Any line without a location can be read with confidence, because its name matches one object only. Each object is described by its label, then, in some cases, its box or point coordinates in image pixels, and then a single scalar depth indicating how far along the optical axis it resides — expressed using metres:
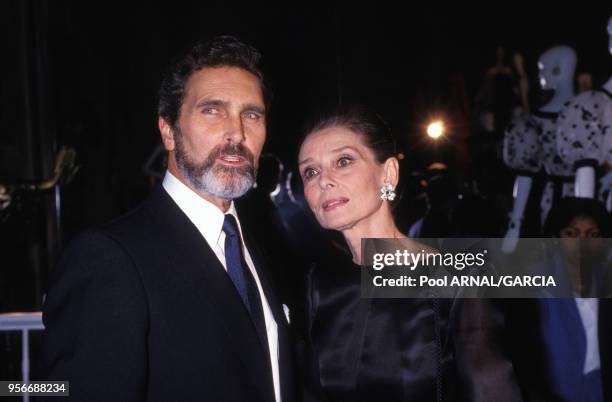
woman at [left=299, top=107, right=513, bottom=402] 1.75
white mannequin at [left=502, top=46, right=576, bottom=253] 3.71
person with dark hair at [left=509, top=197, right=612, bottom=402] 2.38
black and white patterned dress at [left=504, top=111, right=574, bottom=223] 3.67
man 1.27
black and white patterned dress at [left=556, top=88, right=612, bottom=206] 2.95
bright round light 7.27
